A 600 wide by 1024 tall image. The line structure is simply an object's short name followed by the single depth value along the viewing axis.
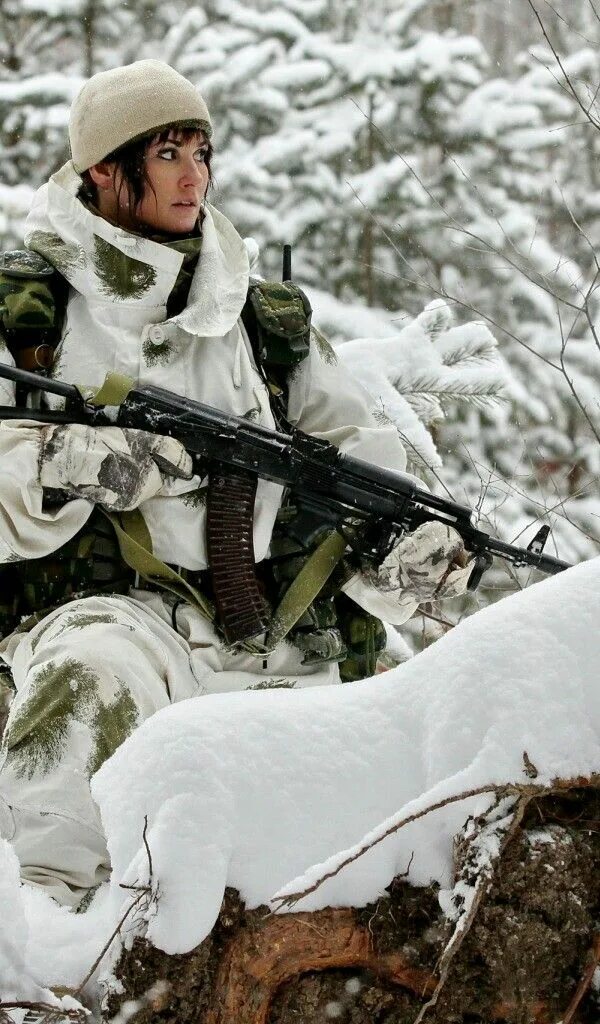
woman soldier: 3.83
